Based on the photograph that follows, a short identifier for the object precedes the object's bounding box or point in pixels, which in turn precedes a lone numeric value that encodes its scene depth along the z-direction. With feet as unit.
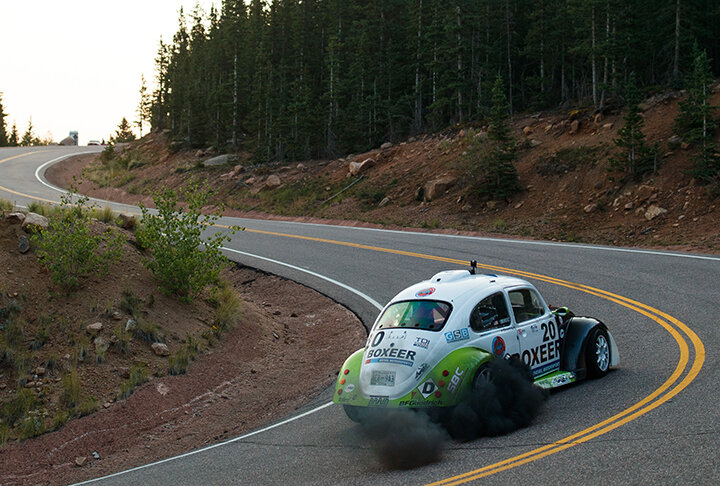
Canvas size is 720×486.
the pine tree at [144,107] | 290.15
